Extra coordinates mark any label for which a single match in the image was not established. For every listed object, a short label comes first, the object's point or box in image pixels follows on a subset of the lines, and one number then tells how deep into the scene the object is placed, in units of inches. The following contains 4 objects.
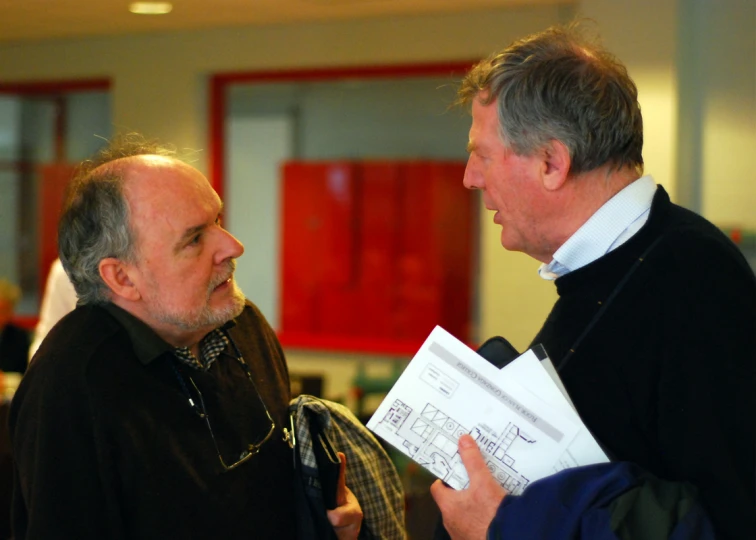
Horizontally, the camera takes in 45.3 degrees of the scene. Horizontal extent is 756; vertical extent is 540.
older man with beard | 62.7
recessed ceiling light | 209.8
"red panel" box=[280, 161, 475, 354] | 253.9
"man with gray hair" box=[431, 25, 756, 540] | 54.4
